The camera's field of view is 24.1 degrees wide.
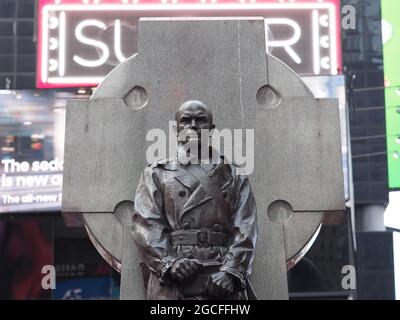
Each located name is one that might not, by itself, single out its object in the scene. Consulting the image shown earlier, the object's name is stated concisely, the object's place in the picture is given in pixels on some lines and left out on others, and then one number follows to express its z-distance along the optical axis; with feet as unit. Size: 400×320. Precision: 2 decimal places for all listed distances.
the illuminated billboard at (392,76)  107.14
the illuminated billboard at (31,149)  80.12
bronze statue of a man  26.81
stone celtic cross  32.27
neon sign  83.41
